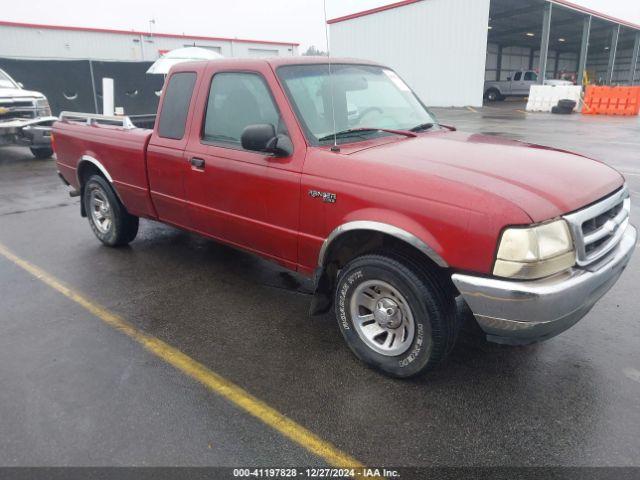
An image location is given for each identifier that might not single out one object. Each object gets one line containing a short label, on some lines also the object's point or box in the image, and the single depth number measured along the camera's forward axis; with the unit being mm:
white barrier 24052
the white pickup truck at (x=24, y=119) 10992
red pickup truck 2531
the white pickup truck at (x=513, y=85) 32531
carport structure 30156
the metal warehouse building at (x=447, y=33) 25750
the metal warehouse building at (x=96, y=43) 27734
